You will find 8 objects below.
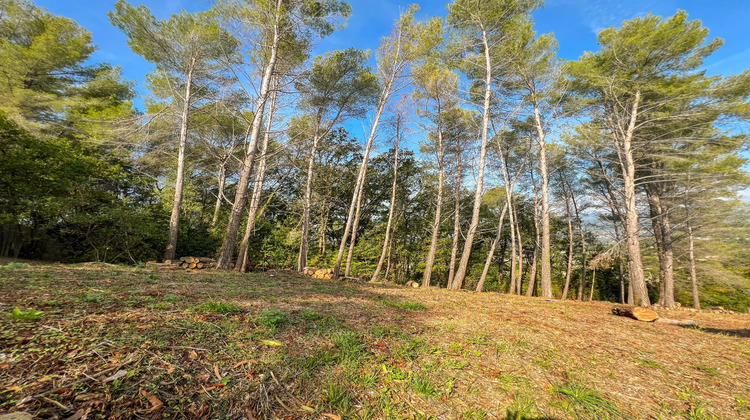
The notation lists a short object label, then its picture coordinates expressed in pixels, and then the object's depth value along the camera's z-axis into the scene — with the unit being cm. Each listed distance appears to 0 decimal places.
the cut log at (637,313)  527
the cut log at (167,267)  713
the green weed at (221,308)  279
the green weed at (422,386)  189
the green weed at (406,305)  457
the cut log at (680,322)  517
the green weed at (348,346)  226
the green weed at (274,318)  262
